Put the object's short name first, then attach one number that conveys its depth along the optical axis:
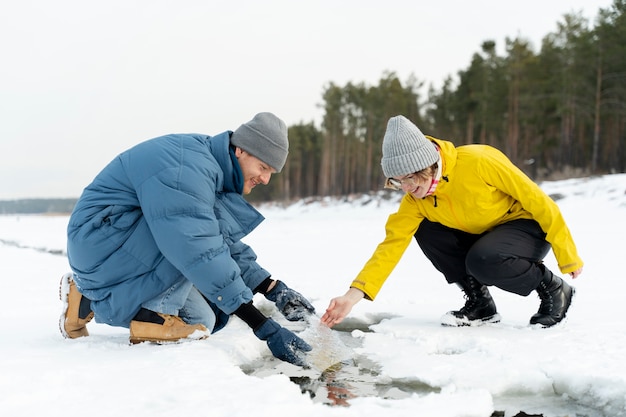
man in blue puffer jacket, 2.02
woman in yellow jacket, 2.49
